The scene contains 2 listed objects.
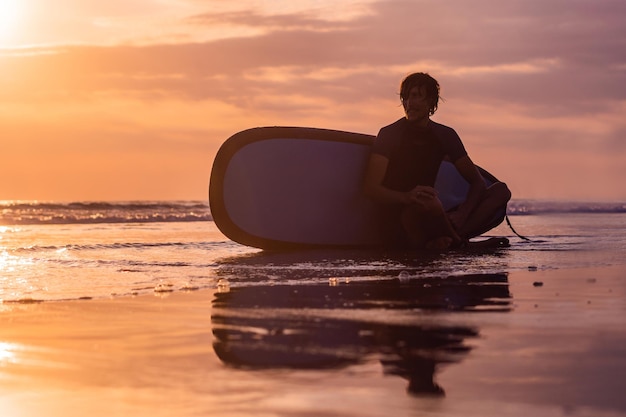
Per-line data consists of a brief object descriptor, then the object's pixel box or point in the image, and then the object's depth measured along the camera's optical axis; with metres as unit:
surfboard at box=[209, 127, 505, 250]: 8.02
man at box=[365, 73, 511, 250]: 7.31
